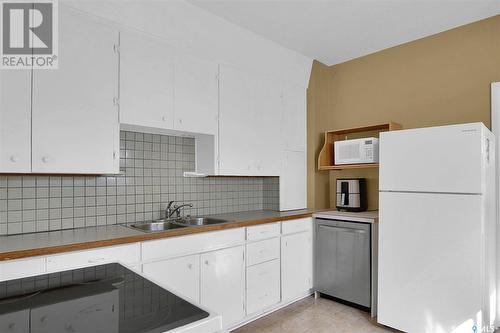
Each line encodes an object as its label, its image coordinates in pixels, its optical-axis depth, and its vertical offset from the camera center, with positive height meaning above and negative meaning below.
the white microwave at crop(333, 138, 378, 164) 3.15 +0.19
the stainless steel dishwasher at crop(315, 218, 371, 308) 2.91 -0.89
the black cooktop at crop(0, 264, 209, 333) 0.73 -0.37
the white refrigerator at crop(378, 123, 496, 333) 2.18 -0.45
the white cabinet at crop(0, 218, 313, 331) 1.86 -0.74
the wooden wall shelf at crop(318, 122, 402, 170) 3.39 +0.39
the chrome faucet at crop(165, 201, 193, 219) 2.80 -0.36
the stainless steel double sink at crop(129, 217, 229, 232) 2.60 -0.47
